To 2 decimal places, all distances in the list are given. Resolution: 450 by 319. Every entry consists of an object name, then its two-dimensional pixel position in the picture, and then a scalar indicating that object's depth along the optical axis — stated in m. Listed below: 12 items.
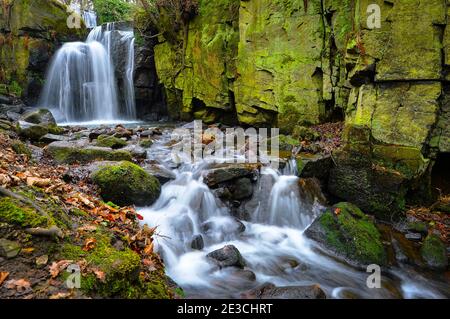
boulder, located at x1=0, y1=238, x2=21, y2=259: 2.78
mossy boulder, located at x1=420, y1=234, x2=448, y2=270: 6.00
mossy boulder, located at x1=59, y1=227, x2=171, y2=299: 2.84
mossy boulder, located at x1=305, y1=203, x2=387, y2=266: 5.93
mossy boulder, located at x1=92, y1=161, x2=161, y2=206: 6.23
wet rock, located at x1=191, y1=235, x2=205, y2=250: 6.08
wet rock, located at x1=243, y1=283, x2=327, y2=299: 4.26
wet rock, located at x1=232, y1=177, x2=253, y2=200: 7.81
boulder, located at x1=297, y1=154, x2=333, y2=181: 8.27
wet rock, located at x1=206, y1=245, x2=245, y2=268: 5.44
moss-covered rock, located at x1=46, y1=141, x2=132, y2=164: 7.73
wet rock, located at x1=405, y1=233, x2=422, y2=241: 6.82
